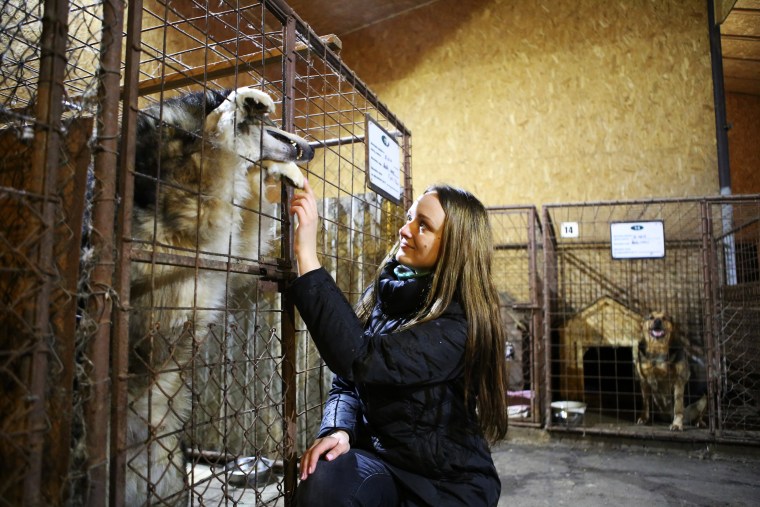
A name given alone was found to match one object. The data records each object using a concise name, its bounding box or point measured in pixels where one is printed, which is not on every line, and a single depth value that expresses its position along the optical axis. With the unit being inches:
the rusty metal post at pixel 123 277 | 41.7
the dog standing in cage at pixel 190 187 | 66.2
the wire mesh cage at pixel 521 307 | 186.2
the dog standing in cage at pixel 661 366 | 188.9
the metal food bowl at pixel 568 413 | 182.9
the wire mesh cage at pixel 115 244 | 35.6
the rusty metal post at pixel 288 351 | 67.1
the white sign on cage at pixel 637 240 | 177.5
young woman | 53.4
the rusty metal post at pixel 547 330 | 180.9
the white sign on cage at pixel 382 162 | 93.8
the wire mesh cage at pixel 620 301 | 185.1
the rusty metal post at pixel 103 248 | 39.5
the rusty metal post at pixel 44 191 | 34.5
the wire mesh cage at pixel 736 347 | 164.9
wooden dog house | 204.5
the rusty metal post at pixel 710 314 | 165.6
